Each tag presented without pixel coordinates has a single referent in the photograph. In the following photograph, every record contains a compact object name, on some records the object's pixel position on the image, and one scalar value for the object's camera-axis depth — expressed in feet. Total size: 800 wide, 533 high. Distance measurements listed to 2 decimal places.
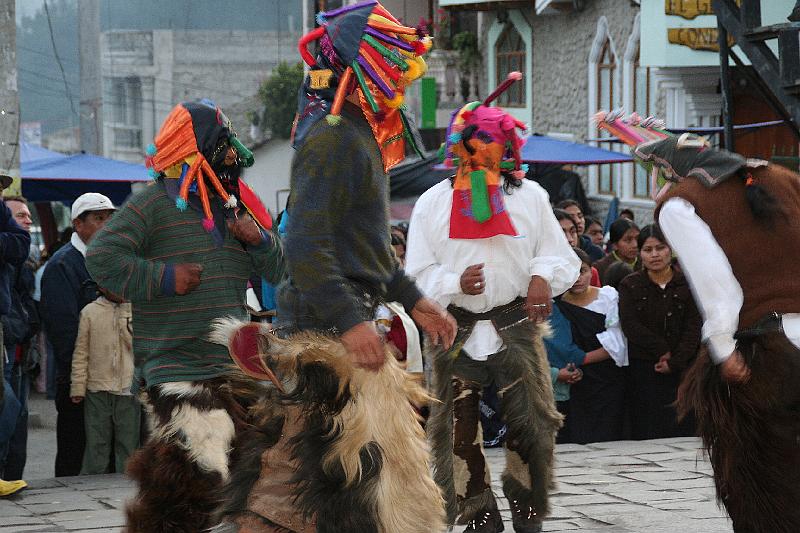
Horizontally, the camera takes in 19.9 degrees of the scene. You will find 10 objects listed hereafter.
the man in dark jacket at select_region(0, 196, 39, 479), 46.54
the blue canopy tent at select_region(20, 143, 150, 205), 78.53
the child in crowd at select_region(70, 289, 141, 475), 48.30
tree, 225.81
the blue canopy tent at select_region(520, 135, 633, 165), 94.48
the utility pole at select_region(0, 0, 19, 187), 54.25
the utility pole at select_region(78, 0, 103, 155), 135.30
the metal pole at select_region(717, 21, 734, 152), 68.13
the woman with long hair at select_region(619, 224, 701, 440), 53.50
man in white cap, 49.09
